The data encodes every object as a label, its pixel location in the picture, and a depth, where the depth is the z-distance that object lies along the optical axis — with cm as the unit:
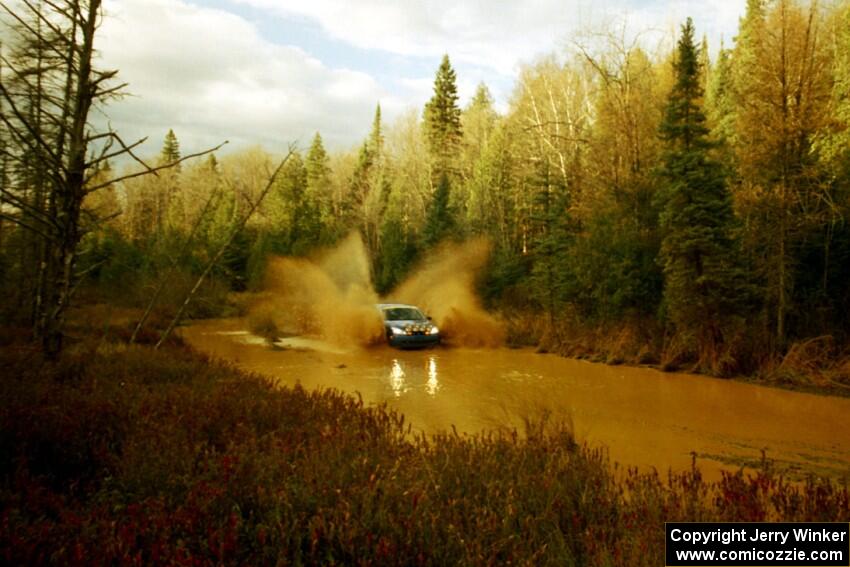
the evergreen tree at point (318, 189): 6052
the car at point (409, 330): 2261
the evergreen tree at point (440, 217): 4141
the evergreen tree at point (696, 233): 1789
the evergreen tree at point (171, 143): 9266
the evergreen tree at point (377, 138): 6288
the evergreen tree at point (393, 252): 4500
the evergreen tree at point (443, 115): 5750
